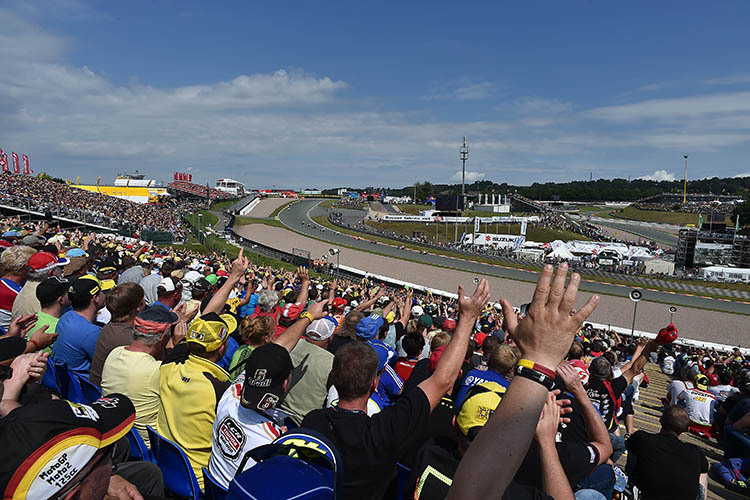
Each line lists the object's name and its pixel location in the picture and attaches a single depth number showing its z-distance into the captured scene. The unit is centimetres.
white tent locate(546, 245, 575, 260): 4591
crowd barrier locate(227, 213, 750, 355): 2302
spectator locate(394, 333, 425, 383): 505
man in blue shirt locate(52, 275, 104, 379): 443
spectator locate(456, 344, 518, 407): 356
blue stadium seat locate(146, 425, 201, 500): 300
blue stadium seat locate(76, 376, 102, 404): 404
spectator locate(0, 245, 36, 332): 541
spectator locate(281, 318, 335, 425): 391
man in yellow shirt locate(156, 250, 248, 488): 320
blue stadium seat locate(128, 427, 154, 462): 328
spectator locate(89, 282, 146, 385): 424
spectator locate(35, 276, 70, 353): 456
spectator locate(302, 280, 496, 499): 245
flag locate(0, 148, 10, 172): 8096
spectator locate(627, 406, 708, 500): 369
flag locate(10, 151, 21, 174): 9162
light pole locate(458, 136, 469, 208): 8575
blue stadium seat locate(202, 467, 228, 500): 274
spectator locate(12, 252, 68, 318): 523
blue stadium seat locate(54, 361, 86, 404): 429
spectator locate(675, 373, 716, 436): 785
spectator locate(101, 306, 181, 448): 364
